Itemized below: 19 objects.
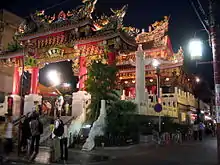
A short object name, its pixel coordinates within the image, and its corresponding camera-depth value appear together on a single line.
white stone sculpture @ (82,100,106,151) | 11.81
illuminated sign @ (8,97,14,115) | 18.90
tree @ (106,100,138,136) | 12.72
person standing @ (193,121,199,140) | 18.28
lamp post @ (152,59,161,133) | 18.21
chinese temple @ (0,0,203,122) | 16.81
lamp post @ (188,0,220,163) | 7.72
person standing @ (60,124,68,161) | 9.07
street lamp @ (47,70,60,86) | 21.55
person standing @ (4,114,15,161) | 8.29
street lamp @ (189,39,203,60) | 9.58
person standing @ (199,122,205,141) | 18.66
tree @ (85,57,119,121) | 14.18
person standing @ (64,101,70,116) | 16.83
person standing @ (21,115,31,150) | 10.58
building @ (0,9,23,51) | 28.36
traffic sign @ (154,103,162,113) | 12.86
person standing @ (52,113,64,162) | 8.92
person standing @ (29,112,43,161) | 9.12
